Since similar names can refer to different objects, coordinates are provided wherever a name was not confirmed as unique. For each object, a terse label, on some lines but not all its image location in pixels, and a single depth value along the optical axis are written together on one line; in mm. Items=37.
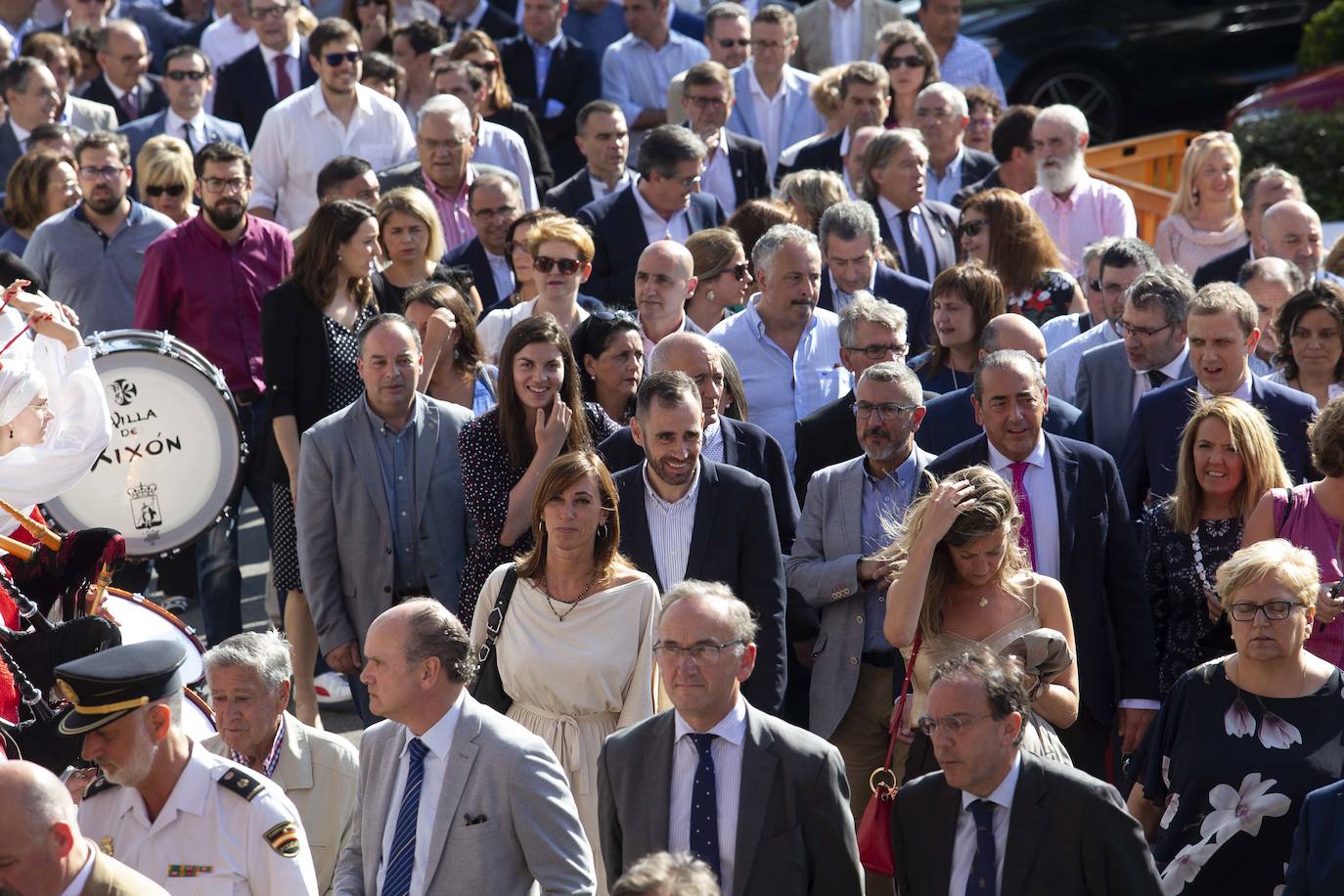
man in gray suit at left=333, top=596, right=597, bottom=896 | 11086
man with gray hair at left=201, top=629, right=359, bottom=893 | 12422
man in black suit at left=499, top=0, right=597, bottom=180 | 28125
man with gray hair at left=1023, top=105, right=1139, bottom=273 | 23047
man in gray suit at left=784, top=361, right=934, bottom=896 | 14633
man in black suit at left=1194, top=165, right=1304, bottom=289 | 21281
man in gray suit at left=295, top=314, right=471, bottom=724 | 16297
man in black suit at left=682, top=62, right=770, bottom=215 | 24187
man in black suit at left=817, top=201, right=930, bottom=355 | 19328
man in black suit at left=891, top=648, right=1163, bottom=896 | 10750
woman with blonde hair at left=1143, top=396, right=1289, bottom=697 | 14516
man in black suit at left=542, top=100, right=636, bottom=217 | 23187
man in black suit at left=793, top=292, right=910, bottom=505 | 16281
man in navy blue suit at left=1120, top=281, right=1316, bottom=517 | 15820
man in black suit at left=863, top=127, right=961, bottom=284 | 21656
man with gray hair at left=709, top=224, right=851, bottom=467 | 17719
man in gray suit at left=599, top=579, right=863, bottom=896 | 11039
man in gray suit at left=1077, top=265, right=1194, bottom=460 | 16937
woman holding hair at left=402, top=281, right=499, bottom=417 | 17859
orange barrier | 30266
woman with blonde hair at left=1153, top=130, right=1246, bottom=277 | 22172
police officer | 10625
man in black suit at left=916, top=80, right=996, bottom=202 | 24531
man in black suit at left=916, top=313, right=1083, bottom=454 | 16187
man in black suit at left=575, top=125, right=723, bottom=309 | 21141
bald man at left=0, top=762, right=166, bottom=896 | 9133
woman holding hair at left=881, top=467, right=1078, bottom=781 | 12734
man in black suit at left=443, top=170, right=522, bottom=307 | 20937
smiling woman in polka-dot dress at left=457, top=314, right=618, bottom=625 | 15656
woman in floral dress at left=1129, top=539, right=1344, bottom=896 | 12187
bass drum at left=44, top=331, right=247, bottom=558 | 18250
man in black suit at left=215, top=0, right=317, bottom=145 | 27328
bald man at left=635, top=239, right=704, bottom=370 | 17906
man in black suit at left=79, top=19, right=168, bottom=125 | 27609
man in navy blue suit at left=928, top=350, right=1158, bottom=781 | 14297
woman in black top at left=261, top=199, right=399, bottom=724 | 18297
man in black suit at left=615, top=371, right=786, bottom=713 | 14297
